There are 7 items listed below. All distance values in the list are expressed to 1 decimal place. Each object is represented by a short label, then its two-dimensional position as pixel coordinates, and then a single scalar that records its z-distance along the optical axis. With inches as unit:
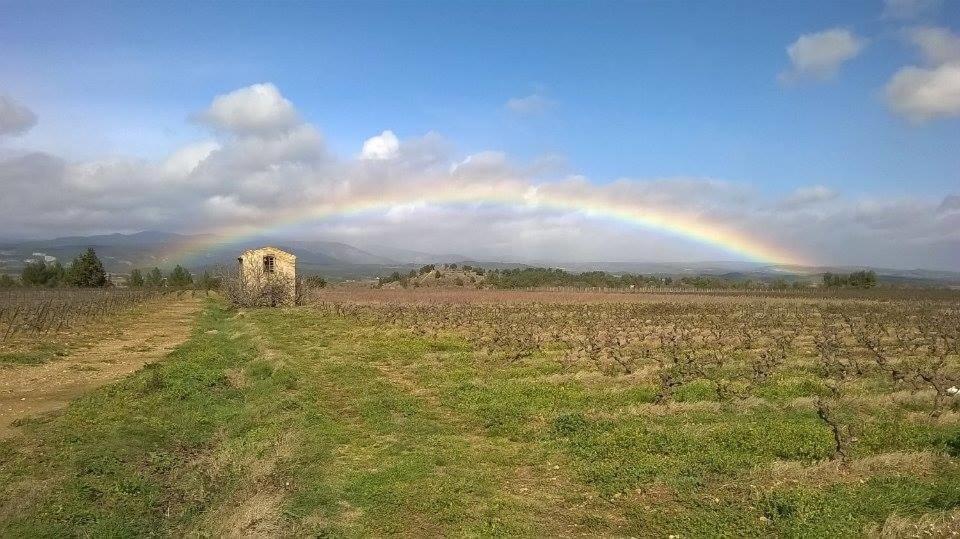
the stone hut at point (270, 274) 1871.3
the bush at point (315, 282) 2288.1
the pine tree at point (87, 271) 2994.6
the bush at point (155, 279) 3405.0
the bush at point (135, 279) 3341.5
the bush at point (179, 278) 3605.8
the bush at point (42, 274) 3016.7
